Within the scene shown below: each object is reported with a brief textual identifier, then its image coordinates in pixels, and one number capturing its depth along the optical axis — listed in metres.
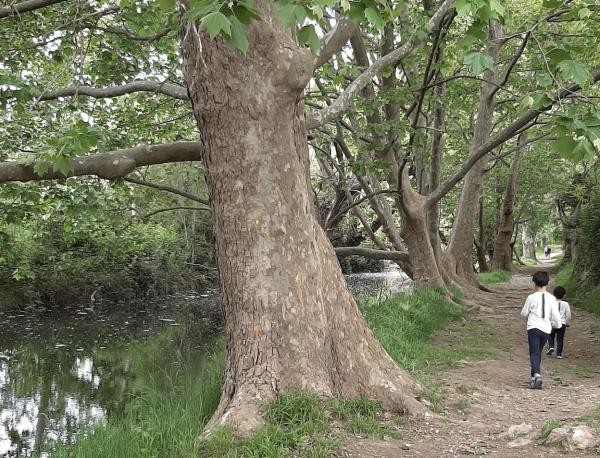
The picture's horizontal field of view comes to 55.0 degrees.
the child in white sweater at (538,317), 7.05
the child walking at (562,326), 8.85
